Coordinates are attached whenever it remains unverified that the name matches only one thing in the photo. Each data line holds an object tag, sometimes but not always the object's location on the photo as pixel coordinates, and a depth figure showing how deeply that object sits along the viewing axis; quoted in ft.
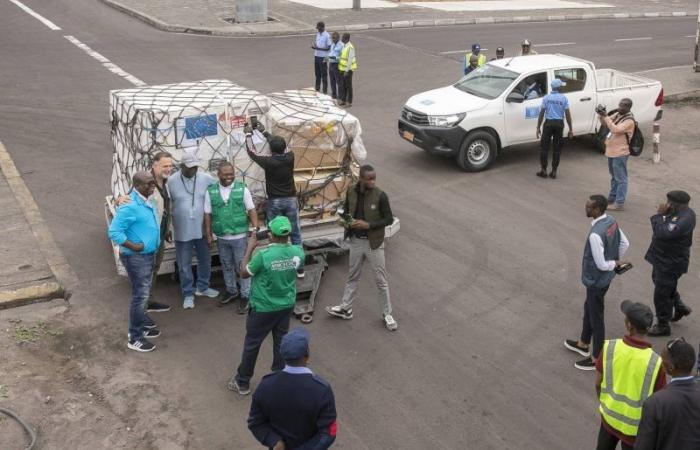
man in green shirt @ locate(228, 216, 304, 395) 22.17
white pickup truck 44.75
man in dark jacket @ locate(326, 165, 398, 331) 27.27
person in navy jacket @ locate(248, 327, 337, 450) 15.47
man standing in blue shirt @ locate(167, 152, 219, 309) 28.43
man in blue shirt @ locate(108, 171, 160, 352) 25.55
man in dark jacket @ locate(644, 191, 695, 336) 26.32
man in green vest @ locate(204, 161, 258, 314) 28.48
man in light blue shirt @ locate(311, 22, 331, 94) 60.75
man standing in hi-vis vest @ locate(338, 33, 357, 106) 57.69
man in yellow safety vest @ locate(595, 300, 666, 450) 17.66
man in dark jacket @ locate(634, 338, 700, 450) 15.87
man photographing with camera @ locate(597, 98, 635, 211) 39.60
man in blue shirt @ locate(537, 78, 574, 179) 43.45
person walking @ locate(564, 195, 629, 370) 24.56
